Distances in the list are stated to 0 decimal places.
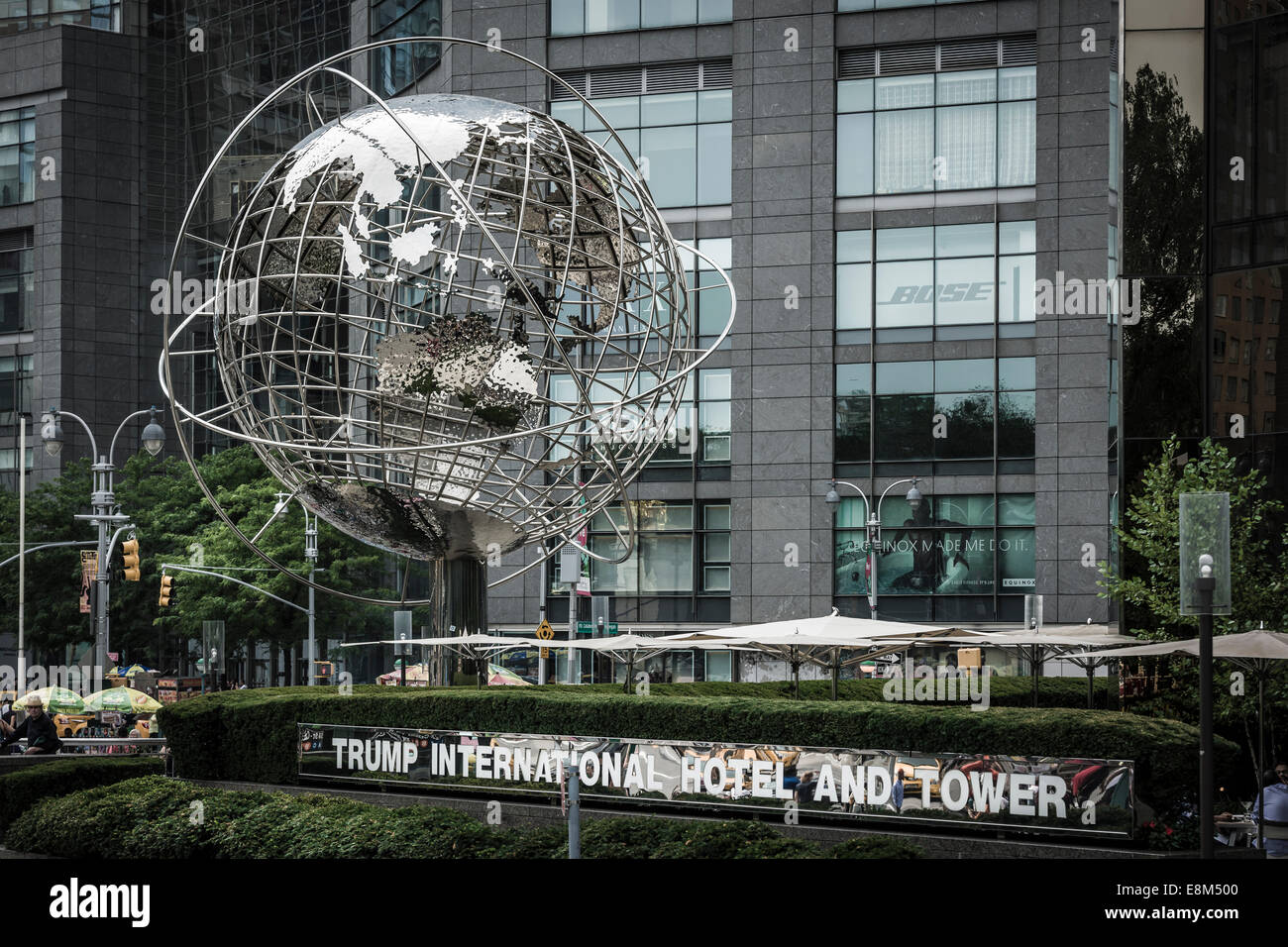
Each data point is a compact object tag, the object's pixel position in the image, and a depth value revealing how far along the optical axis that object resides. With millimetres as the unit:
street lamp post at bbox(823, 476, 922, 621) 45250
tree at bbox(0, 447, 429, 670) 54500
